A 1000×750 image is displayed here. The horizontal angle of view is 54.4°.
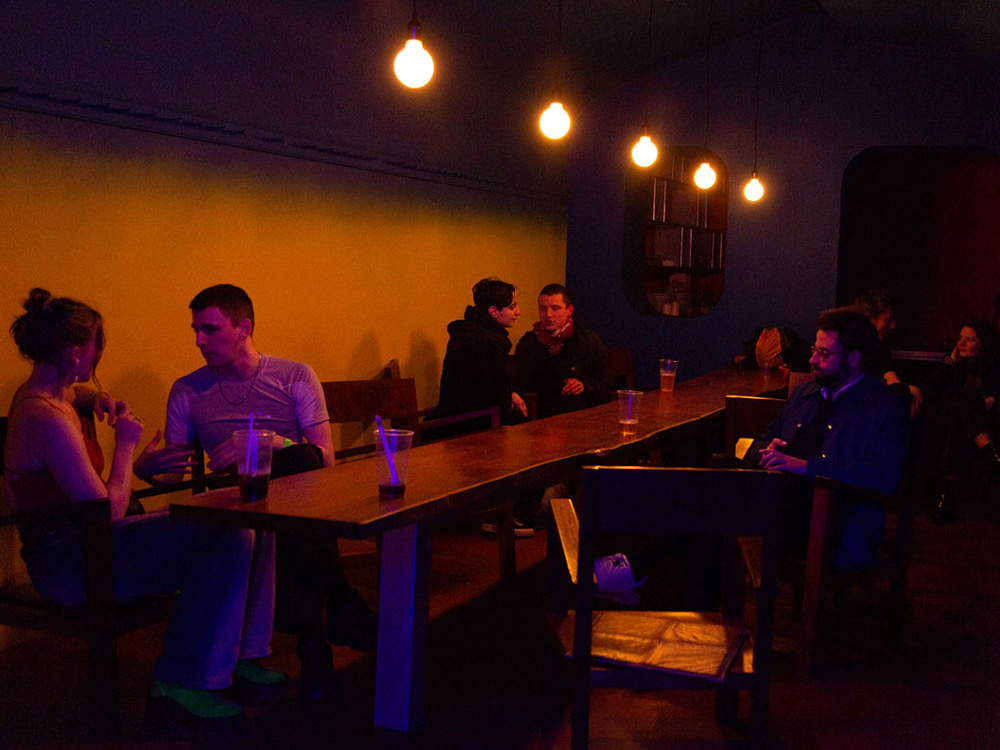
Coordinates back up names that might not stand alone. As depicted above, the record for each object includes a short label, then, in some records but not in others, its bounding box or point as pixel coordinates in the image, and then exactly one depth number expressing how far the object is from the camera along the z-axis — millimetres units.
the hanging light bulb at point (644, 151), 5246
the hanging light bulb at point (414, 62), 3314
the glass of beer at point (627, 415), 3547
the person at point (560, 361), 5316
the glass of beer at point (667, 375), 4853
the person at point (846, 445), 3229
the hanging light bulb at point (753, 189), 6562
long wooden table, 2182
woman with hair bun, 2555
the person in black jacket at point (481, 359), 4797
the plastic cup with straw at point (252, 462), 2303
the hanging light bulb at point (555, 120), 4125
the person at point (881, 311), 5816
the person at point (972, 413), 5688
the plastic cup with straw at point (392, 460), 2346
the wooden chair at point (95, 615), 2494
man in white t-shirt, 2824
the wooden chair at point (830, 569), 3090
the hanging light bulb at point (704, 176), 6297
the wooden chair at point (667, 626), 2078
